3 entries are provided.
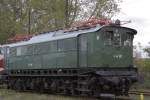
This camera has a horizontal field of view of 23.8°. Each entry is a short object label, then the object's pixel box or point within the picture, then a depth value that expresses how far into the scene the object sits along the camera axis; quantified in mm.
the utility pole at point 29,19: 31736
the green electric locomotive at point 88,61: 16840
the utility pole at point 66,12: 27758
